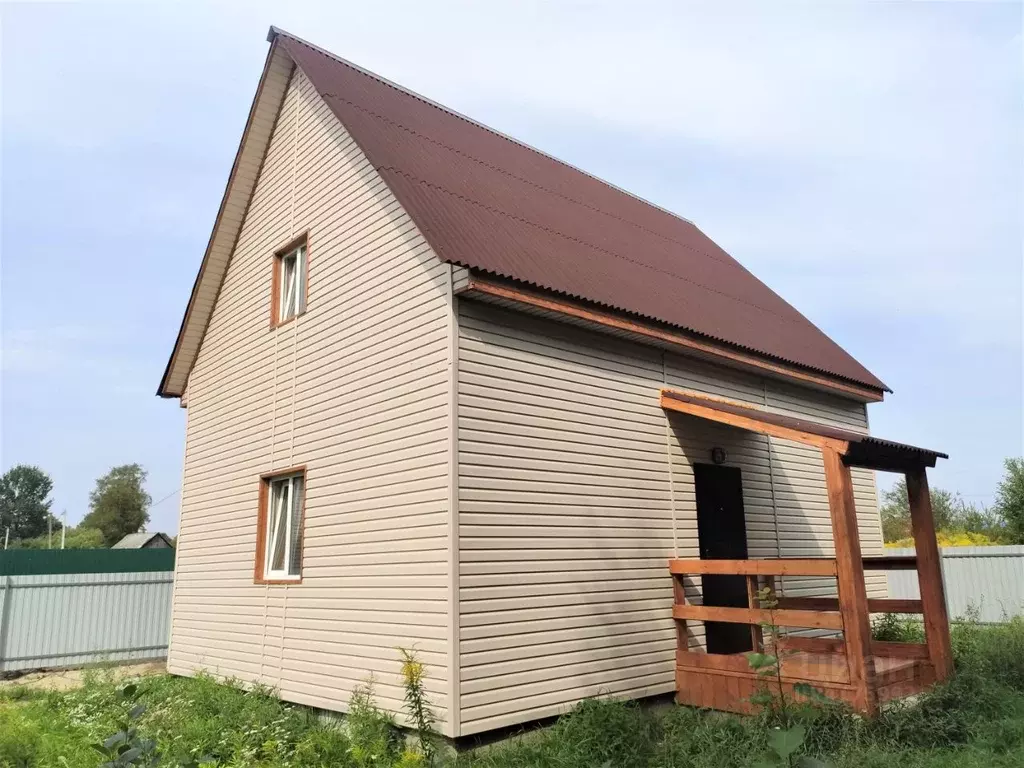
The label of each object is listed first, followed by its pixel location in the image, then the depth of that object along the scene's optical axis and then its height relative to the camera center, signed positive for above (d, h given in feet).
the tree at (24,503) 251.80 +17.62
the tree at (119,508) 183.52 +11.18
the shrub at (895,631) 34.40 -4.22
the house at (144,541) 126.21 +2.28
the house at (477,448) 22.48 +3.42
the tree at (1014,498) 74.33 +3.56
